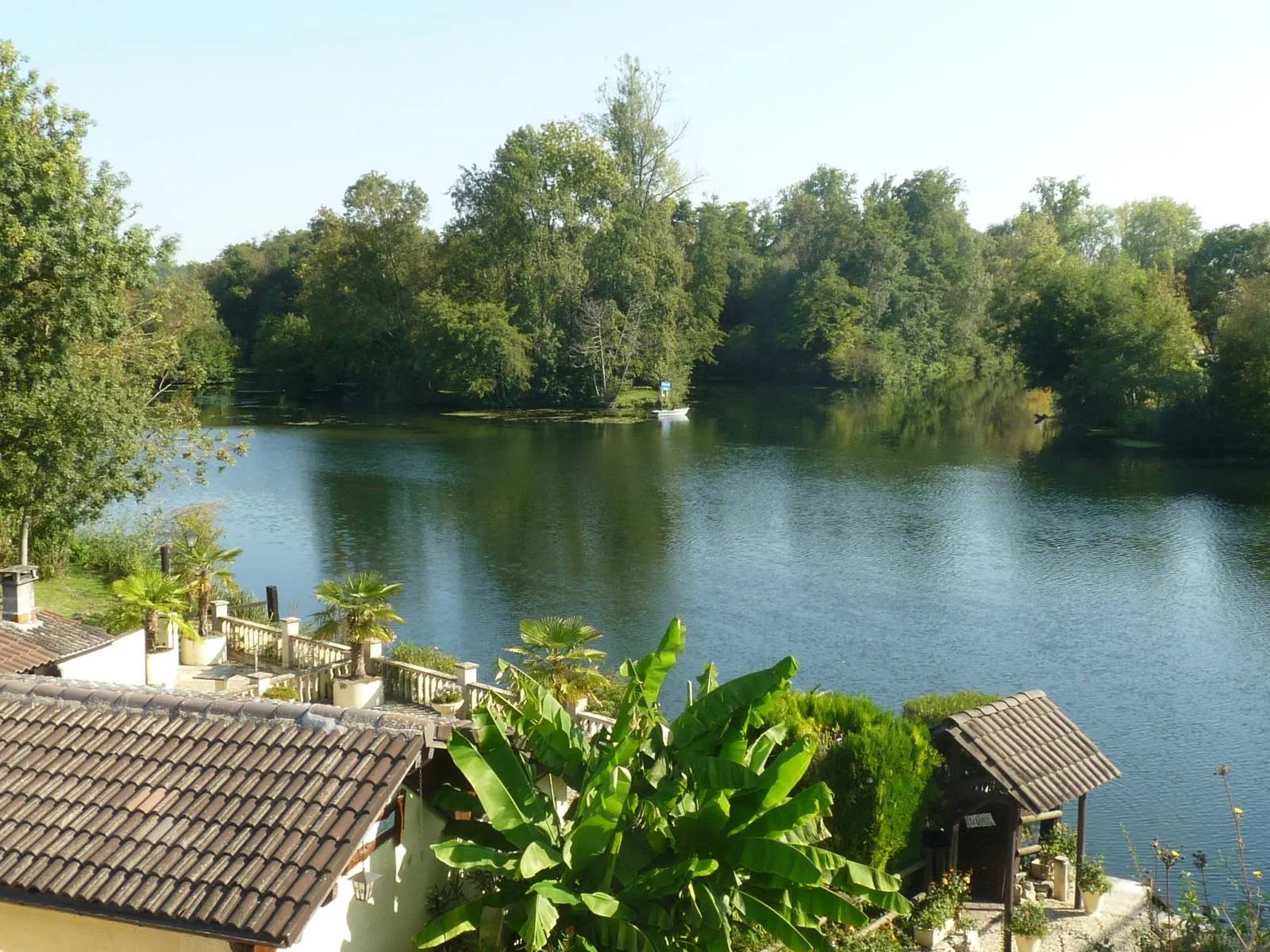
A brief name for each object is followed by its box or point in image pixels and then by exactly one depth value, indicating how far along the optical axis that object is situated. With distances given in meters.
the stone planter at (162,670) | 16.86
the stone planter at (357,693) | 17.50
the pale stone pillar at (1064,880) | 12.66
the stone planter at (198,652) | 19.95
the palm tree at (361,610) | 17.50
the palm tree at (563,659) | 15.69
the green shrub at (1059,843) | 12.81
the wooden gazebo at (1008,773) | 11.65
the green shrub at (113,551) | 26.31
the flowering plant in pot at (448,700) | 17.20
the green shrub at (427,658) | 19.81
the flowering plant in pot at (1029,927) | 10.91
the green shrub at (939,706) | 13.77
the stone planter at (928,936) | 11.13
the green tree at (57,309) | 20.44
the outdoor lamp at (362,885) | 8.51
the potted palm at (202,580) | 19.97
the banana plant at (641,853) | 8.32
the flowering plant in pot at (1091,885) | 12.36
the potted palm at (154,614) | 17.16
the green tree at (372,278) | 68.69
